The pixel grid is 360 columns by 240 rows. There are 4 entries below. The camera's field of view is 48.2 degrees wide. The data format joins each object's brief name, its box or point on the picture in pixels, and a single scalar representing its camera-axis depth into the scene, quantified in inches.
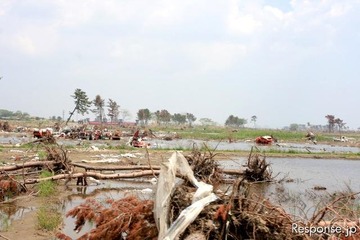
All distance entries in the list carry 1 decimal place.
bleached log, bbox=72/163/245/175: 545.3
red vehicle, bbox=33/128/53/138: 1177.9
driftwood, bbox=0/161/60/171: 489.0
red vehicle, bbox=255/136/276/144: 1790.1
